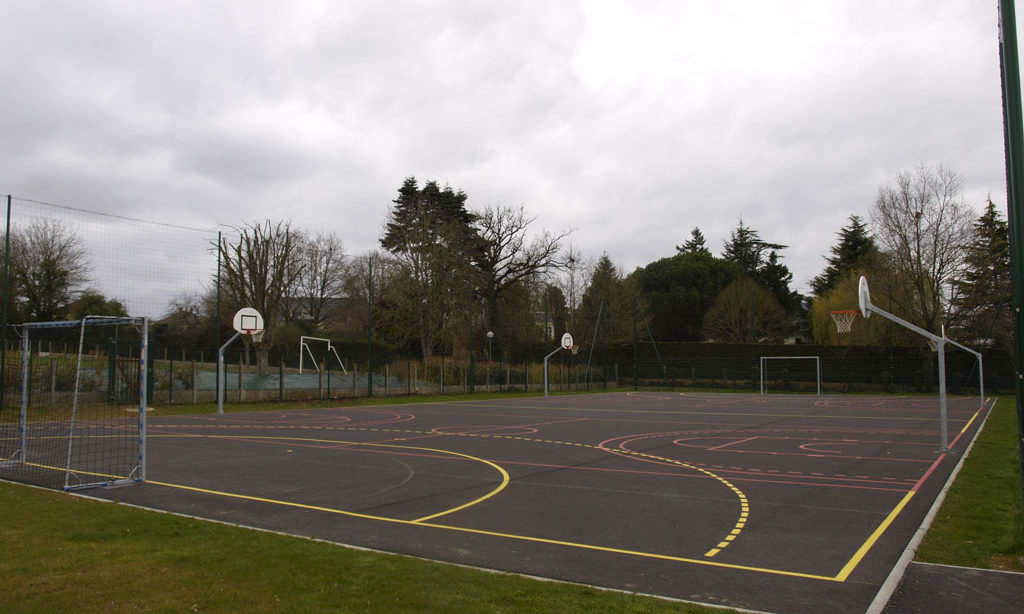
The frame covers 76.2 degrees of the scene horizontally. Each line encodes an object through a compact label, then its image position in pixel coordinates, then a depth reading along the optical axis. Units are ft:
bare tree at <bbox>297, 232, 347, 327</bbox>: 174.08
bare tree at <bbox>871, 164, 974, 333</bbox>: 118.93
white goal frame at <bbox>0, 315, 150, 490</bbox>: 28.84
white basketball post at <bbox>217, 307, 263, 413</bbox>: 75.92
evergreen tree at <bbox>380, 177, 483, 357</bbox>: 133.39
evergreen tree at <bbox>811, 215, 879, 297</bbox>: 186.50
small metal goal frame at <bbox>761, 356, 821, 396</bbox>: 140.97
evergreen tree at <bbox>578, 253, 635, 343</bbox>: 174.29
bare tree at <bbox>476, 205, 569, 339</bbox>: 166.40
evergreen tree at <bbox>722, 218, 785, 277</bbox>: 226.79
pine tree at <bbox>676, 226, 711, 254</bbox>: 266.98
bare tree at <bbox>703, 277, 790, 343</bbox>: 179.83
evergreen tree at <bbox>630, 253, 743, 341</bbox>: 203.00
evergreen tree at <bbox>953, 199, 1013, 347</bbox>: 118.73
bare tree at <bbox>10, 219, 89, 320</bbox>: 85.46
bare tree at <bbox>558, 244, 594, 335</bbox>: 172.04
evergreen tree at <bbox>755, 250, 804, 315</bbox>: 206.90
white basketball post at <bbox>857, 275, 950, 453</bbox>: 41.60
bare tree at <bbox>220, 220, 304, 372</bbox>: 94.98
